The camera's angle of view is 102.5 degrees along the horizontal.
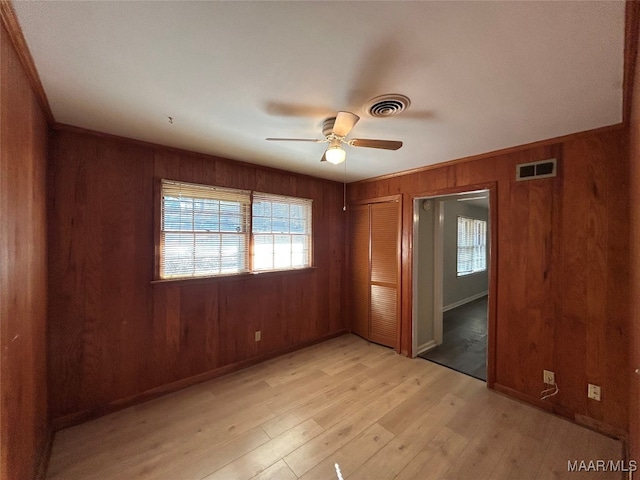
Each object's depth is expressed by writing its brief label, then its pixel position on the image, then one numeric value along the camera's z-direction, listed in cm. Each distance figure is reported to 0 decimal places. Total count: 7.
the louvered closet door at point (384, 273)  355
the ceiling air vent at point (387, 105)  161
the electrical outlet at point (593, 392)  206
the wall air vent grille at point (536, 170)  229
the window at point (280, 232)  322
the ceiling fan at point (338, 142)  176
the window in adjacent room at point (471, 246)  581
